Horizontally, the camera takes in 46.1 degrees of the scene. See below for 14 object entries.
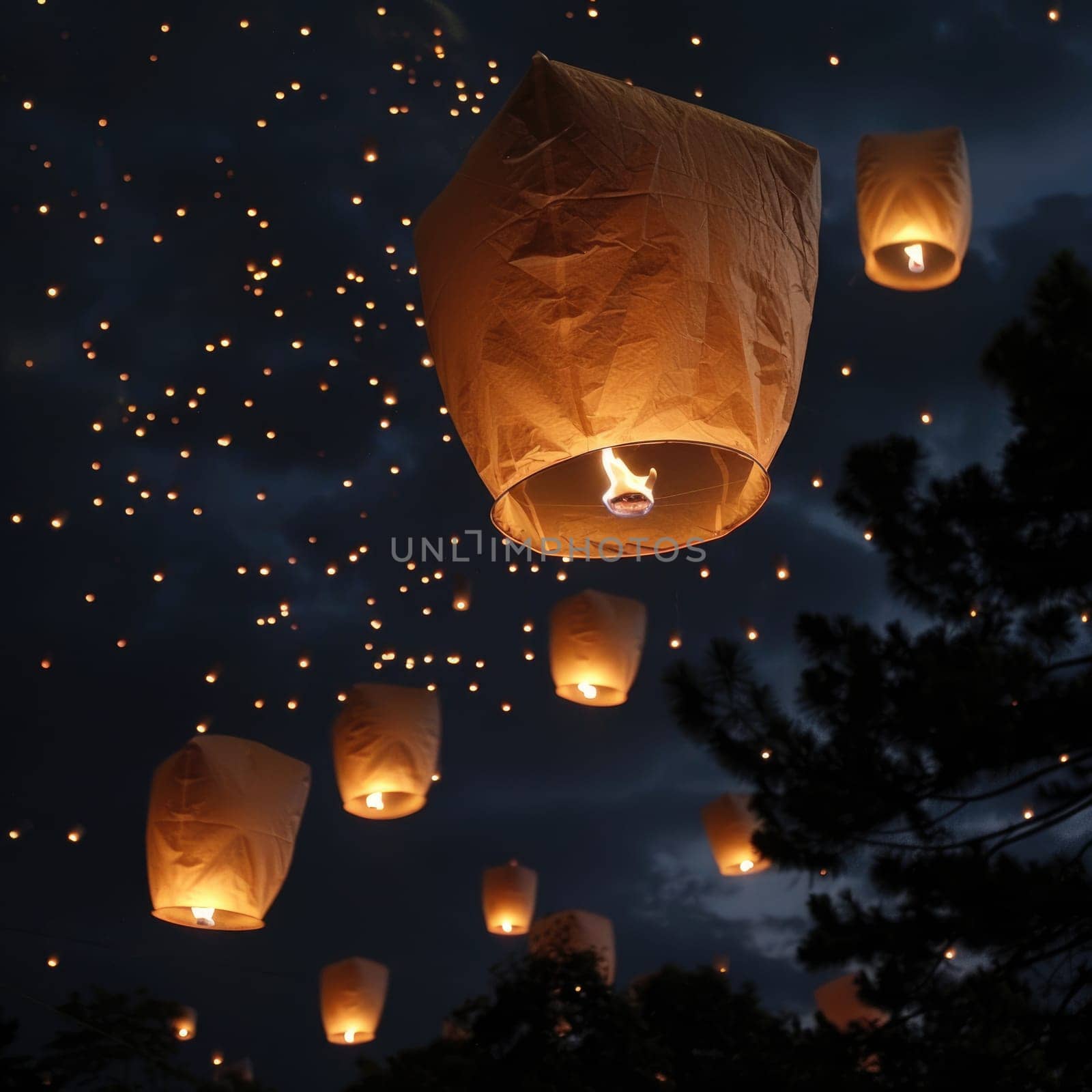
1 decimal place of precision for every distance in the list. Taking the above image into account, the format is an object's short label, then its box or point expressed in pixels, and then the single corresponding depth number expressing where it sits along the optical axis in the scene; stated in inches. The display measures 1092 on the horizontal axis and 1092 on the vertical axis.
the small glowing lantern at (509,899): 375.9
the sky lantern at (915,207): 171.9
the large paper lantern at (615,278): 74.7
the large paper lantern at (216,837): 168.4
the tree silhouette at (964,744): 122.1
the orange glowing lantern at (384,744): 221.5
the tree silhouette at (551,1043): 229.0
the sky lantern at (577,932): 303.9
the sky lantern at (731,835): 304.7
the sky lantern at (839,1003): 329.7
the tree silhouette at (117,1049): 309.1
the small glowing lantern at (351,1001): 372.8
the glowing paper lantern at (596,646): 241.6
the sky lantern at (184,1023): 403.1
